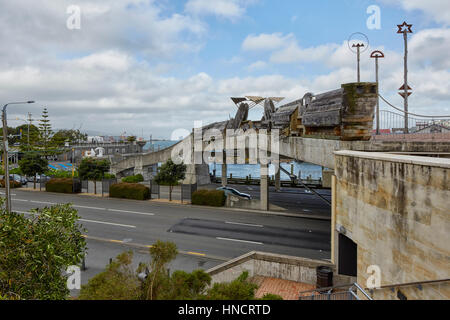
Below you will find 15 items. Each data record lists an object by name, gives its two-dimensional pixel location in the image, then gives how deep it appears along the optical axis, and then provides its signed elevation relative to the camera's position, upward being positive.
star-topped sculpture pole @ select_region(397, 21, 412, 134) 16.36 +5.15
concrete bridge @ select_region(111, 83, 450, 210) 13.67 +1.13
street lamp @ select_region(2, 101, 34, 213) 17.95 +0.56
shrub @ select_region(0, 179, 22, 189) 40.45 -3.86
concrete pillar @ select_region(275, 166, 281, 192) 38.47 -3.69
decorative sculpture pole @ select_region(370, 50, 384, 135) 15.51 +5.66
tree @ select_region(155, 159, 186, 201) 31.56 -1.96
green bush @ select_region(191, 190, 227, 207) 28.77 -4.06
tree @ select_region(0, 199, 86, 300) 6.05 -2.10
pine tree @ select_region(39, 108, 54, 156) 74.94 +5.62
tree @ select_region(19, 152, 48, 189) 38.34 -1.20
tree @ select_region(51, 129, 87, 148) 76.34 +3.79
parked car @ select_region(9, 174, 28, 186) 42.41 -3.34
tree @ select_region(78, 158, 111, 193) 37.41 -1.83
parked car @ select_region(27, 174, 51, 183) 42.62 -3.39
